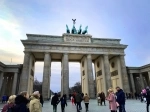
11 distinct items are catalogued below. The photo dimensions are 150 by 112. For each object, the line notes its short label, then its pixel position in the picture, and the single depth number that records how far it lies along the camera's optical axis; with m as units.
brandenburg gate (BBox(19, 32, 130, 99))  31.48
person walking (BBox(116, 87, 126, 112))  7.71
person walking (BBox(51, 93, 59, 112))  10.26
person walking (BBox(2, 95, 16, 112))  4.26
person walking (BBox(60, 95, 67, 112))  10.72
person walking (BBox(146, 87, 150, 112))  8.62
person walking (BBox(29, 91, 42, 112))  4.06
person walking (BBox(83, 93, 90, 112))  11.50
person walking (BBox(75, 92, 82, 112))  11.17
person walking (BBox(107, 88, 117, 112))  6.65
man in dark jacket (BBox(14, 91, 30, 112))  3.86
